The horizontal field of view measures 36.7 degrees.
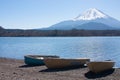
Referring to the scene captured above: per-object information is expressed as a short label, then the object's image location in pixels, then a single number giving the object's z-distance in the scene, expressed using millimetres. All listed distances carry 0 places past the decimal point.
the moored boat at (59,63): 13424
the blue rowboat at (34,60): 15119
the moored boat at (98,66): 11756
